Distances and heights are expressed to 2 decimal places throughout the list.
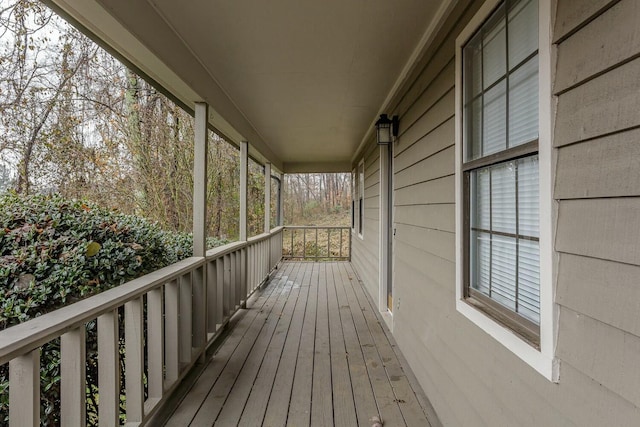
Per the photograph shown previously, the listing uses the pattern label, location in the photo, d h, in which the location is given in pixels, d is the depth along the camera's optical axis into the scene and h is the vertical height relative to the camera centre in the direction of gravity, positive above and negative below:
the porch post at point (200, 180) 2.77 +0.22
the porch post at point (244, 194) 4.29 +0.16
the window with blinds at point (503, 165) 1.17 +0.18
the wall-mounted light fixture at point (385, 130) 3.31 +0.81
